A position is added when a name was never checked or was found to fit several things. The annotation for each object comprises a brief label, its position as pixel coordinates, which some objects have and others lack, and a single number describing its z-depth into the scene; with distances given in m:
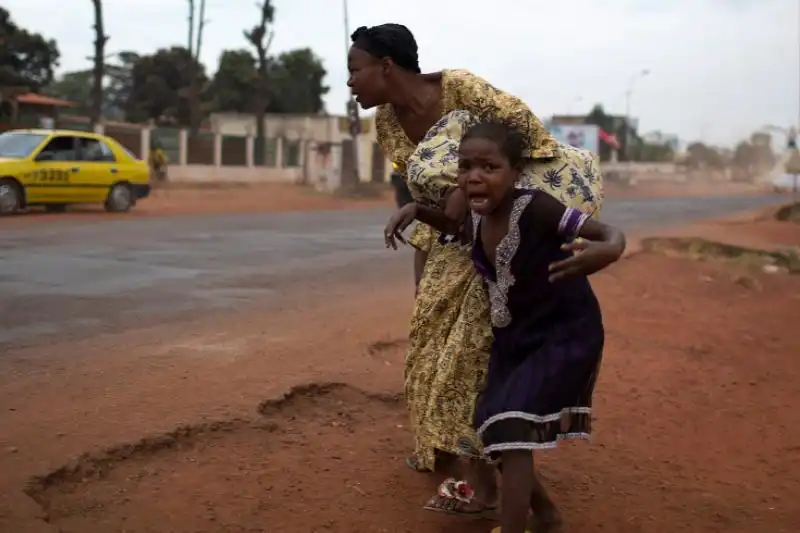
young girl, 2.50
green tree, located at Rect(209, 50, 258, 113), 48.53
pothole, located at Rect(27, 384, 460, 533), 2.85
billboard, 57.78
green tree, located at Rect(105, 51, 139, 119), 53.35
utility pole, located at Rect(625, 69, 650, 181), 65.57
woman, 2.69
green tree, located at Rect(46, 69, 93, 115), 62.03
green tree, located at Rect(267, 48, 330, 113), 49.12
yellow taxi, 15.34
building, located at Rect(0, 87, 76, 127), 28.91
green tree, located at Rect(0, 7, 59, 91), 34.47
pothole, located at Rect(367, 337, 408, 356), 5.46
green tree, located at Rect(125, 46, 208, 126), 45.41
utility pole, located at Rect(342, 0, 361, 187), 33.69
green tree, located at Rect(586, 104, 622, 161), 83.19
